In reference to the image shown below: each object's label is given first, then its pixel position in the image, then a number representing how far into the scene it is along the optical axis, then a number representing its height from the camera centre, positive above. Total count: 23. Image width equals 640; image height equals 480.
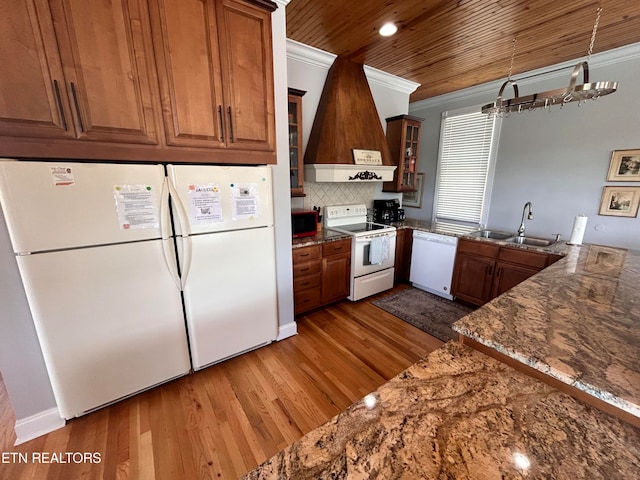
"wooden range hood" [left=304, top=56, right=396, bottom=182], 3.02 +0.62
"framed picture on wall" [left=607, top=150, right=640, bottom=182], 2.63 +0.15
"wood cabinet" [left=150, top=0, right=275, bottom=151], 1.63 +0.72
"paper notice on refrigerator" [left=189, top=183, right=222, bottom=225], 1.83 -0.16
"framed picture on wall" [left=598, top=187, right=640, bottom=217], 2.67 -0.20
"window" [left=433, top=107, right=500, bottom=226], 3.70 +0.23
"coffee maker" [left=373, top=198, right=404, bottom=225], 3.88 -0.44
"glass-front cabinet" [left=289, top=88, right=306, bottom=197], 2.76 +0.41
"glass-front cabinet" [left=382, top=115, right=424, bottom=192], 3.74 +0.48
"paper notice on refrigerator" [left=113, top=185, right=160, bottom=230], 1.61 -0.16
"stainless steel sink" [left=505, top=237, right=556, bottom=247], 2.94 -0.67
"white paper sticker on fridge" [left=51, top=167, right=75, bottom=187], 1.44 +0.03
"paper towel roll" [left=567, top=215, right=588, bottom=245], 2.53 -0.46
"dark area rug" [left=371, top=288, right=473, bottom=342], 2.76 -1.48
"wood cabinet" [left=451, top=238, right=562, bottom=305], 2.61 -0.91
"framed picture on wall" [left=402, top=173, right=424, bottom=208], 4.59 -0.27
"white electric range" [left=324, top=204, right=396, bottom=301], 3.16 -0.81
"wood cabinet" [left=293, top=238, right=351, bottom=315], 2.81 -1.02
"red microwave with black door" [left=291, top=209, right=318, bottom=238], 2.89 -0.46
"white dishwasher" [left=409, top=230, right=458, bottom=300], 3.27 -1.02
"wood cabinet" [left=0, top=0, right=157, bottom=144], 1.30 +0.57
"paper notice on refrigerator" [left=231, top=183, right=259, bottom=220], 1.99 -0.15
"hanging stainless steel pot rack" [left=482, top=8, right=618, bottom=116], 1.50 +0.53
